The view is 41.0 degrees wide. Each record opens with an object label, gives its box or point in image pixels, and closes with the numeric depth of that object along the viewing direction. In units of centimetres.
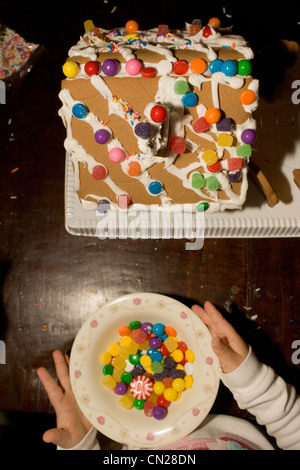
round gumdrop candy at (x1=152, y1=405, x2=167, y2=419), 95
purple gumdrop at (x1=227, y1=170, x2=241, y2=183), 79
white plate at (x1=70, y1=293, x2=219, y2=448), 93
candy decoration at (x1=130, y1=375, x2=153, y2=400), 99
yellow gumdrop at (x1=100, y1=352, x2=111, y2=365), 100
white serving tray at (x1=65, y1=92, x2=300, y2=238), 90
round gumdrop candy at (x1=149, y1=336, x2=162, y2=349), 101
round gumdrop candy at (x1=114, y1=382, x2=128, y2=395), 98
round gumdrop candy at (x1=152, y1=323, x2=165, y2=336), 100
